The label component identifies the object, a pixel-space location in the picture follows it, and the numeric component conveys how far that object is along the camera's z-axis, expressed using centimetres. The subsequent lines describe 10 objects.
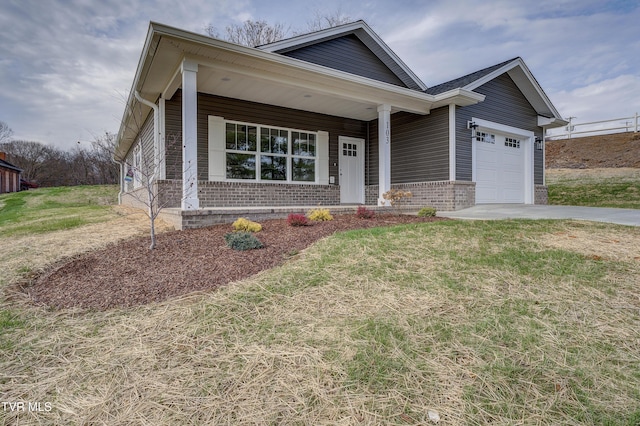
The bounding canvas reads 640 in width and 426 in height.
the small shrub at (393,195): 789
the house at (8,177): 2753
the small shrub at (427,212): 691
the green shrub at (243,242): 410
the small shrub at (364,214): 669
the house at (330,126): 675
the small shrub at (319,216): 620
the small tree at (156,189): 448
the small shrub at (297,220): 547
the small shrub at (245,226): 513
